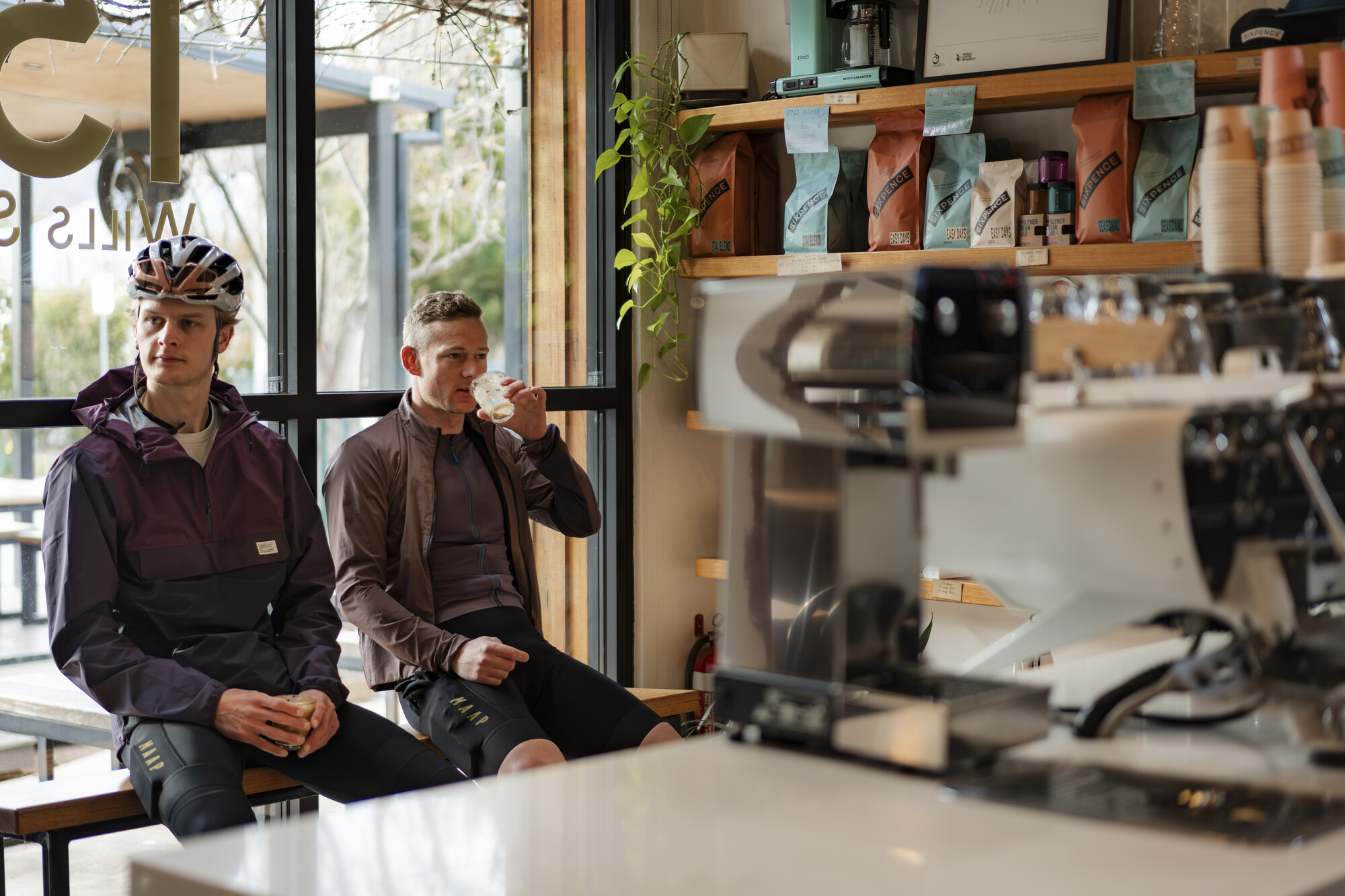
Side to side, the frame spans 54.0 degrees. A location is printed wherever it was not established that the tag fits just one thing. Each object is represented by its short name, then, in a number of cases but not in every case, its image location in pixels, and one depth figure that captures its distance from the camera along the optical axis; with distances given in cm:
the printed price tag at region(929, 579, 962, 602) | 315
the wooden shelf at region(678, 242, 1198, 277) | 290
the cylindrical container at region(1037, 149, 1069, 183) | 304
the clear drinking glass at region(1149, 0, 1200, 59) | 293
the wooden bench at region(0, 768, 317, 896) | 210
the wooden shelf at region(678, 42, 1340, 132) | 282
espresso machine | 112
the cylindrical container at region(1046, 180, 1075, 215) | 305
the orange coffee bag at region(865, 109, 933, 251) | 324
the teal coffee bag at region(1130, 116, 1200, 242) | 291
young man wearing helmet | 220
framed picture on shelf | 304
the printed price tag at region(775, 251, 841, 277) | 331
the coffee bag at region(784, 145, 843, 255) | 335
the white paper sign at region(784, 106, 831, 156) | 330
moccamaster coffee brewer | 326
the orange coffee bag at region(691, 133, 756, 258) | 349
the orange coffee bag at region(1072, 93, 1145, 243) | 295
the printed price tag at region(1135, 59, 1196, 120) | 283
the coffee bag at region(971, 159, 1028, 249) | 308
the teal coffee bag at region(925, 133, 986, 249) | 317
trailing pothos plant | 344
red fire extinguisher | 371
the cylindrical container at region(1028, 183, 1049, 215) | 311
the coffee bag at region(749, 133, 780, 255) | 358
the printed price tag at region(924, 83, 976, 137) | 308
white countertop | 91
